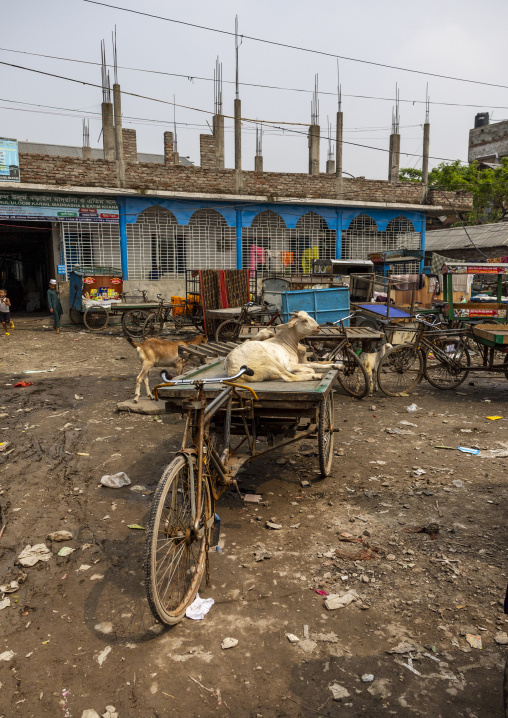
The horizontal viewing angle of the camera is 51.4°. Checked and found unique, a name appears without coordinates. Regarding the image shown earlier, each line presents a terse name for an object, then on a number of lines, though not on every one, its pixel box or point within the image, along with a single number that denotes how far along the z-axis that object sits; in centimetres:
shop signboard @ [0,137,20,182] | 1672
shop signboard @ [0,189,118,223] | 1709
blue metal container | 1103
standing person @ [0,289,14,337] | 1597
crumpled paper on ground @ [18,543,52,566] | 377
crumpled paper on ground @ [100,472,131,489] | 506
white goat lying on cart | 498
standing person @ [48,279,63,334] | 1622
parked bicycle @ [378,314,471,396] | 870
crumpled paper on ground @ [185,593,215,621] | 314
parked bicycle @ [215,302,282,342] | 1252
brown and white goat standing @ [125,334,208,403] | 820
